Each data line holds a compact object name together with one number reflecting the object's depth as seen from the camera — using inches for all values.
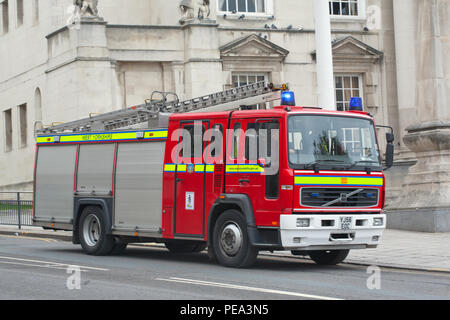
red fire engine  585.3
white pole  822.5
